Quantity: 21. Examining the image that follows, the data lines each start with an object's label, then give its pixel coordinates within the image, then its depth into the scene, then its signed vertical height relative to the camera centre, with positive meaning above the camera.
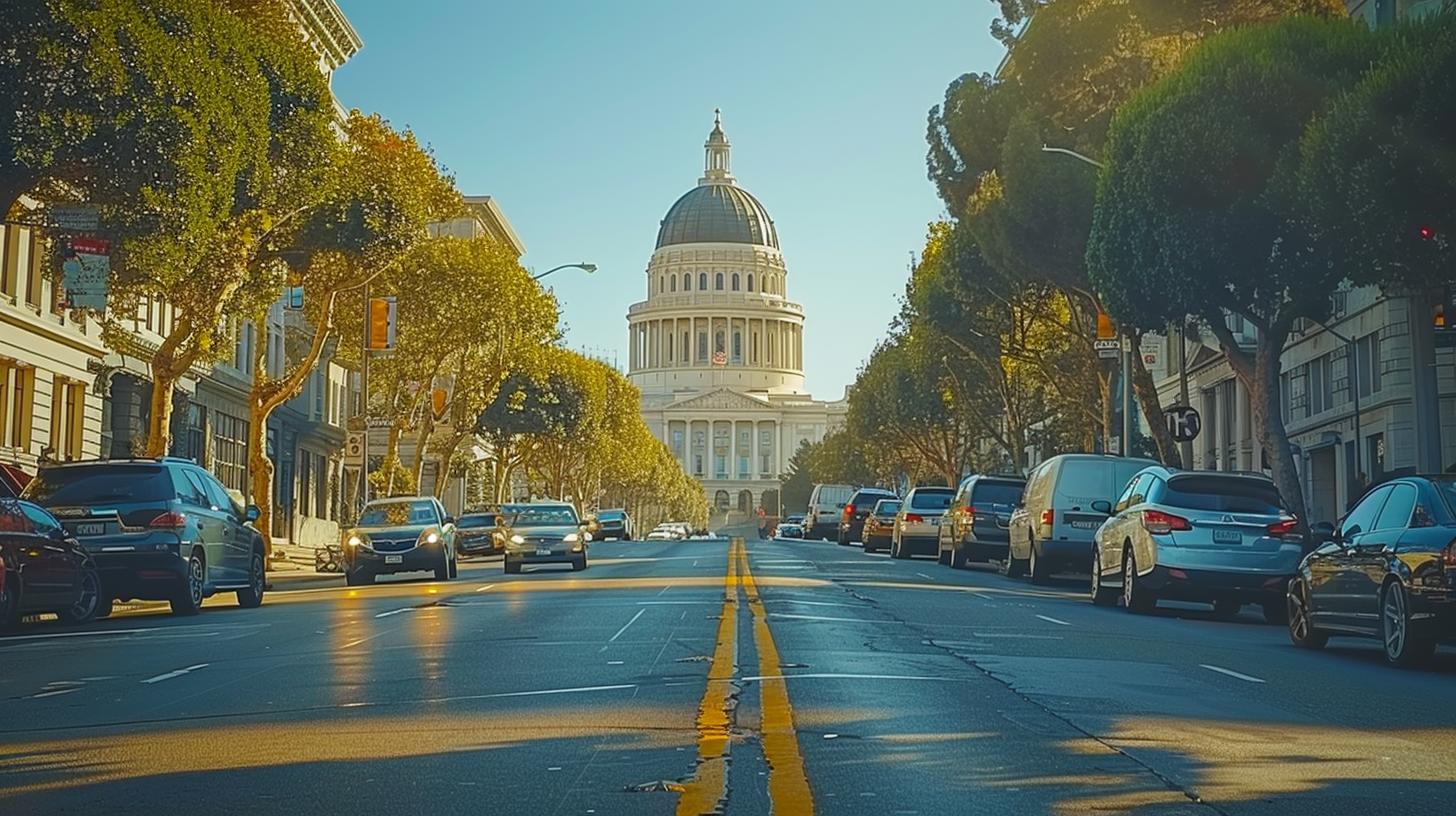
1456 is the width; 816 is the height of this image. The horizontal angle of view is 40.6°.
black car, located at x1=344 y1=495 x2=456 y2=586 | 32.81 +0.37
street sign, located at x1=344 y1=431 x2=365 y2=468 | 47.56 +2.84
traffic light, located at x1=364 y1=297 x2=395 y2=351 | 45.28 +5.63
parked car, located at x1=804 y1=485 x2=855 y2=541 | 78.19 +2.34
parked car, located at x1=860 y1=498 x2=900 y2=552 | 53.06 +1.11
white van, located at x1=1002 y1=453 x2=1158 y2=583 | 29.92 +0.97
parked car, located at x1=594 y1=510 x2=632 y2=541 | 86.69 +1.84
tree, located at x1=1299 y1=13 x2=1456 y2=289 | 24.05 +5.11
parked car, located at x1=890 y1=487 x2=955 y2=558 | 44.31 +1.04
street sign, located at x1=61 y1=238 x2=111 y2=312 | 25.94 +3.88
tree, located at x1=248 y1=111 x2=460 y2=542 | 36.84 +6.48
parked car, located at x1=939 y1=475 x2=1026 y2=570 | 36.41 +0.94
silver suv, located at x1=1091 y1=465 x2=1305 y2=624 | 21.84 +0.27
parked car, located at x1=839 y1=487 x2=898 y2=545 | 62.50 +1.76
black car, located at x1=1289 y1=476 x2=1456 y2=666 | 15.01 -0.09
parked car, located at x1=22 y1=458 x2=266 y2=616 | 21.94 +0.51
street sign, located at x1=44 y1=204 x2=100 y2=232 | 25.09 +4.46
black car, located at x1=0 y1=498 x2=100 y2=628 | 19.28 +0.02
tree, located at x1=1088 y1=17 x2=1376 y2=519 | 29.44 +5.80
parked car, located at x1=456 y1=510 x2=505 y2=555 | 54.66 +0.86
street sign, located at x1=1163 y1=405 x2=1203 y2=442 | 40.07 +2.90
